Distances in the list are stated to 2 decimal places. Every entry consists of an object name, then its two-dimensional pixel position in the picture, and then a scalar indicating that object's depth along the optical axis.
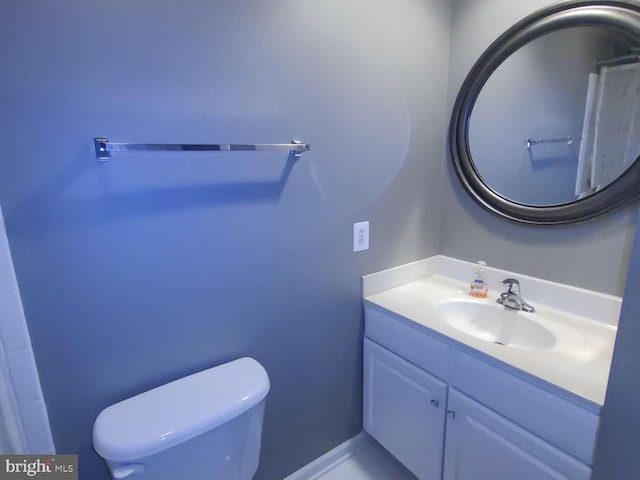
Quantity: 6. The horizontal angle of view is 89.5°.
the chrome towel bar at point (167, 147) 0.82
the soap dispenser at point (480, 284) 1.49
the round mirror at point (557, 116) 1.11
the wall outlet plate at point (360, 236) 1.41
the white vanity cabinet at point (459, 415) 0.89
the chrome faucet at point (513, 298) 1.35
